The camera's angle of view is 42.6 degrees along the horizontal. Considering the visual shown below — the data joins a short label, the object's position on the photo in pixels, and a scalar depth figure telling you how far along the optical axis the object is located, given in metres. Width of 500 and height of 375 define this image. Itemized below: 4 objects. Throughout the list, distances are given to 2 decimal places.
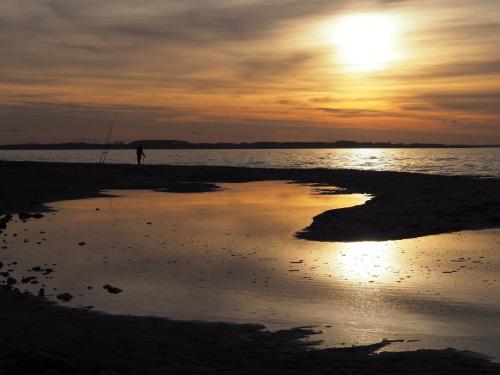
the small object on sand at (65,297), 11.95
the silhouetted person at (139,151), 68.61
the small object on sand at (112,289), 12.68
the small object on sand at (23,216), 25.05
